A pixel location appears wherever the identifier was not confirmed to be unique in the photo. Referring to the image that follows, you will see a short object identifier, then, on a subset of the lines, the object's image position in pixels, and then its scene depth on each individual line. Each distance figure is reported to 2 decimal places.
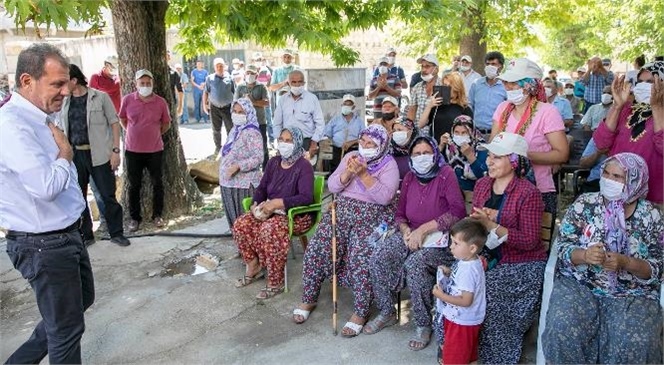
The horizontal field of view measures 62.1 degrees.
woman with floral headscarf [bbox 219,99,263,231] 5.36
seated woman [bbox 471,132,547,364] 3.36
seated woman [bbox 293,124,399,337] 4.20
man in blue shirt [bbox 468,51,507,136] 6.34
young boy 3.21
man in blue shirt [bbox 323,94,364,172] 7.73
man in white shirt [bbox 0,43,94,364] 2.63
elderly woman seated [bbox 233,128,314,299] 4.57
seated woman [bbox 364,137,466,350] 3.70
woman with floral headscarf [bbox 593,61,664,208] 3.63
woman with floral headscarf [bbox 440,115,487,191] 4.54
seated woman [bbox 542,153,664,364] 2.92
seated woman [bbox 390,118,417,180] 4.76
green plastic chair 4.62
